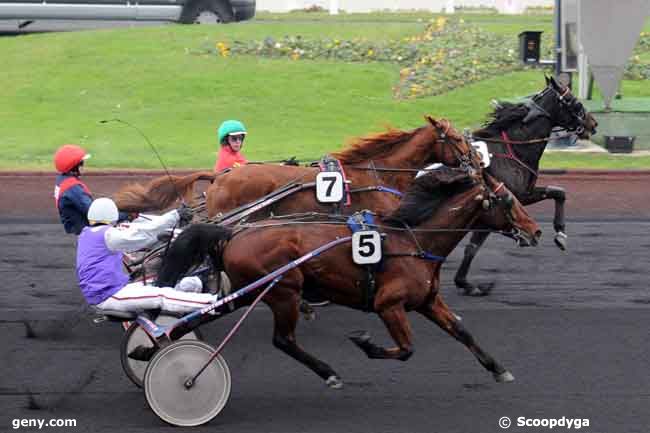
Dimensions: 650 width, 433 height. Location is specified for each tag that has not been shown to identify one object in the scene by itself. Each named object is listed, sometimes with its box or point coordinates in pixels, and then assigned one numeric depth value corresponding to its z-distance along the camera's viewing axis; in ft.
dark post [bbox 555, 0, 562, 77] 104.90
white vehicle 135.85
